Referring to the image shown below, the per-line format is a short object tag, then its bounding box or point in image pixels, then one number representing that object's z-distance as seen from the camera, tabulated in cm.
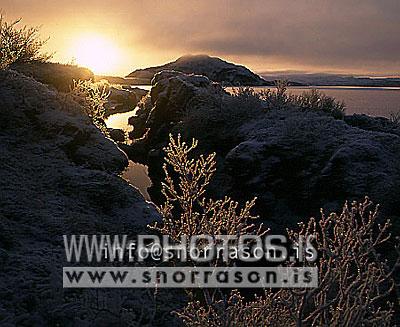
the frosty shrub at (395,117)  1483
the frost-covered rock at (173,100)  1675
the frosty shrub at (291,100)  1487
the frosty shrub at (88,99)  1173
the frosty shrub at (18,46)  1231
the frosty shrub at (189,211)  376
